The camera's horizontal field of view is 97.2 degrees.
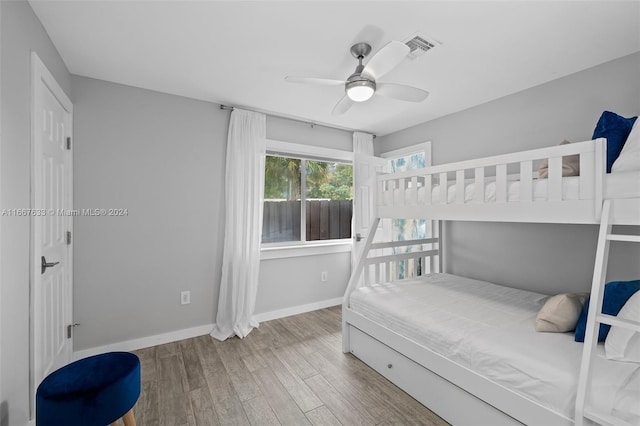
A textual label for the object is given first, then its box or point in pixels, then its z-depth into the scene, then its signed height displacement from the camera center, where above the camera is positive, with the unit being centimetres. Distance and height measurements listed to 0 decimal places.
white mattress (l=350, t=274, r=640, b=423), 124 -73
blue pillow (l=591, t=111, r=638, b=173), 160 +46
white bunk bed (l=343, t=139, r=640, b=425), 130 -71
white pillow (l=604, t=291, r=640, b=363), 132 -60
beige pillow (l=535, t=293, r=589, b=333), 165 -60
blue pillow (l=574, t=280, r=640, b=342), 152 -48
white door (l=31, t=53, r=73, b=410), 161 -9
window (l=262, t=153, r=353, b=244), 356 +17
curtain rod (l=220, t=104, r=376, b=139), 302 +115
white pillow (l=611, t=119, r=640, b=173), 134 +29
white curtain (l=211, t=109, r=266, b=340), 299 -17
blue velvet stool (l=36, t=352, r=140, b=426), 111 -75
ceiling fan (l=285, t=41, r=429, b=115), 164 +90
